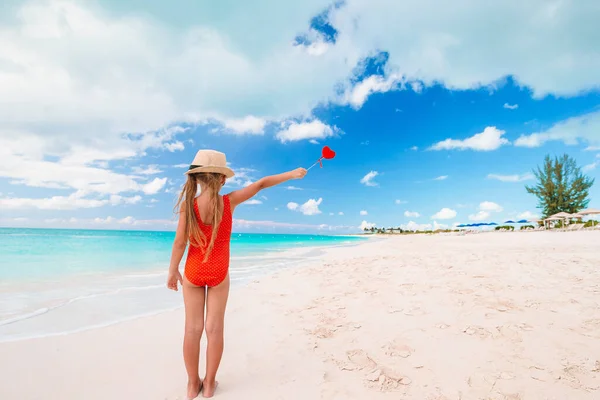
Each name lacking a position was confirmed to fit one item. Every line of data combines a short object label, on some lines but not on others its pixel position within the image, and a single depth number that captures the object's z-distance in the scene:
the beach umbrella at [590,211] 36.84
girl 2.70
